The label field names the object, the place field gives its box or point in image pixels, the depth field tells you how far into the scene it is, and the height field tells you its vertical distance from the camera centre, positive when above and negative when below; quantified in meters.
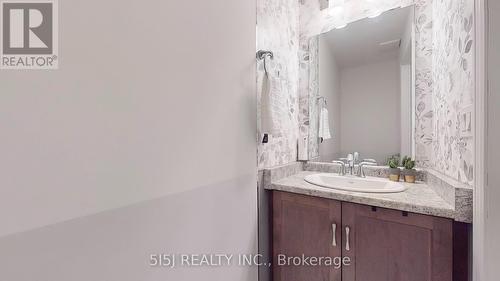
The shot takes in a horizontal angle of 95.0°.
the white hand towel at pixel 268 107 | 1.28 +0.18
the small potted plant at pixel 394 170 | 1.41 -0.19
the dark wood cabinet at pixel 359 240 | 0.94 -0.49
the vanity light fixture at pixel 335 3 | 1.64 +0.98
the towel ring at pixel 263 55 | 1.33 +0.50
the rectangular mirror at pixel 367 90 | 1.43 +0.33
